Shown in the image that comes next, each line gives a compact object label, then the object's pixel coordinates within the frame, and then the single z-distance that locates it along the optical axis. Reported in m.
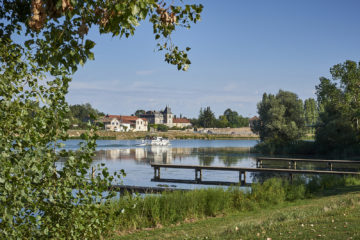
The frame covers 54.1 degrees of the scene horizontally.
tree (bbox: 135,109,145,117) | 183.38
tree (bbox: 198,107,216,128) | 149.75
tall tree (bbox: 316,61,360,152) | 24.22
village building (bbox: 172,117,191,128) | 181.56
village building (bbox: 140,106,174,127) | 171.00
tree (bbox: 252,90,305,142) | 46.00
